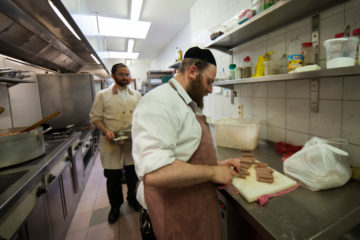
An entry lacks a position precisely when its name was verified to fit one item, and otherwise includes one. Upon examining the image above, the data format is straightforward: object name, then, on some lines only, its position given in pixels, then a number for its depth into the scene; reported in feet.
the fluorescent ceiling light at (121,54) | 18.53
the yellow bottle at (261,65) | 4.53
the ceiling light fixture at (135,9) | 8.11
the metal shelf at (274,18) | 3.30
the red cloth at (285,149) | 4.00
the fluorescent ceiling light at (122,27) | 10.18
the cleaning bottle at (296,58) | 3.50
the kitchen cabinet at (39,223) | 3.37
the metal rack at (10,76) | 5.18
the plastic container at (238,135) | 4.61
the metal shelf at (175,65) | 10.18
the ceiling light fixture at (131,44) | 14.56
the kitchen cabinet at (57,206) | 4.44
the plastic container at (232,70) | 5.60
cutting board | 2.67
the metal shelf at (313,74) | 2.39
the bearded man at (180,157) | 2.13
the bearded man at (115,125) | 6.08
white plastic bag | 2.70
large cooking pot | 3.73
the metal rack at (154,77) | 14.66
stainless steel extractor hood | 3.51
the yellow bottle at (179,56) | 9.78
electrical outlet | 5.99
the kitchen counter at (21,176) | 2.83
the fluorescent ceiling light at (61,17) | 3.42
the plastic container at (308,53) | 3.52
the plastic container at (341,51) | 2.63
